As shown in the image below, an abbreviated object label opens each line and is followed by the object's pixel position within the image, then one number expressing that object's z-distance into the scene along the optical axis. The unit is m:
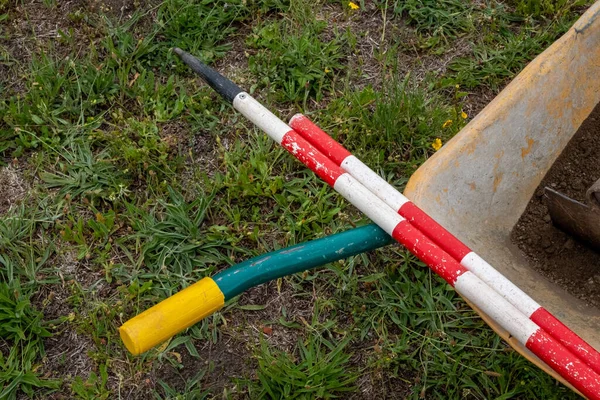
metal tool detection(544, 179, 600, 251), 1.89
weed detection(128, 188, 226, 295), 2.41
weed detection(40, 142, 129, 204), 2.56
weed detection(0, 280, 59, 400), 2.20
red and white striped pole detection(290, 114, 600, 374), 1.50
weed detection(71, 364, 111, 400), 2.17
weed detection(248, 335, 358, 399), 2.15
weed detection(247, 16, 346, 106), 2.82
